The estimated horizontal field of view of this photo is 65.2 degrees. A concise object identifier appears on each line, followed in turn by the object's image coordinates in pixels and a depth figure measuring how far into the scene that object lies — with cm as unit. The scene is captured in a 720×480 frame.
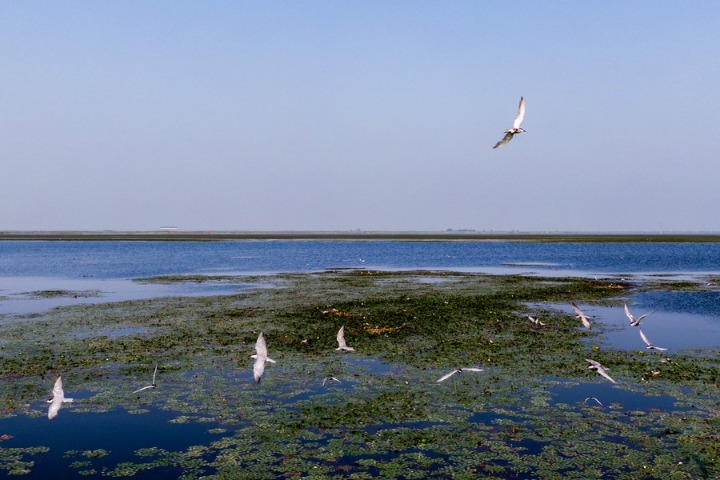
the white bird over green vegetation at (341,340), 2130
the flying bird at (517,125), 1719
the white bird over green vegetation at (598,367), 1836
